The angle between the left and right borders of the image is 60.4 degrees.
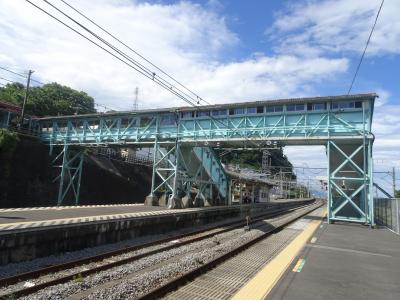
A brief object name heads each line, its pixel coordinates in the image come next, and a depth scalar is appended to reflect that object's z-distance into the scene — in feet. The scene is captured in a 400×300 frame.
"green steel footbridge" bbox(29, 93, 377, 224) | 76.38
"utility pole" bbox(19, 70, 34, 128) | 125.74
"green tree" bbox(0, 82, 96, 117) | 171.23
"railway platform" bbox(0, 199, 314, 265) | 33.68
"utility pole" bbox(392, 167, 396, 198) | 120.12
